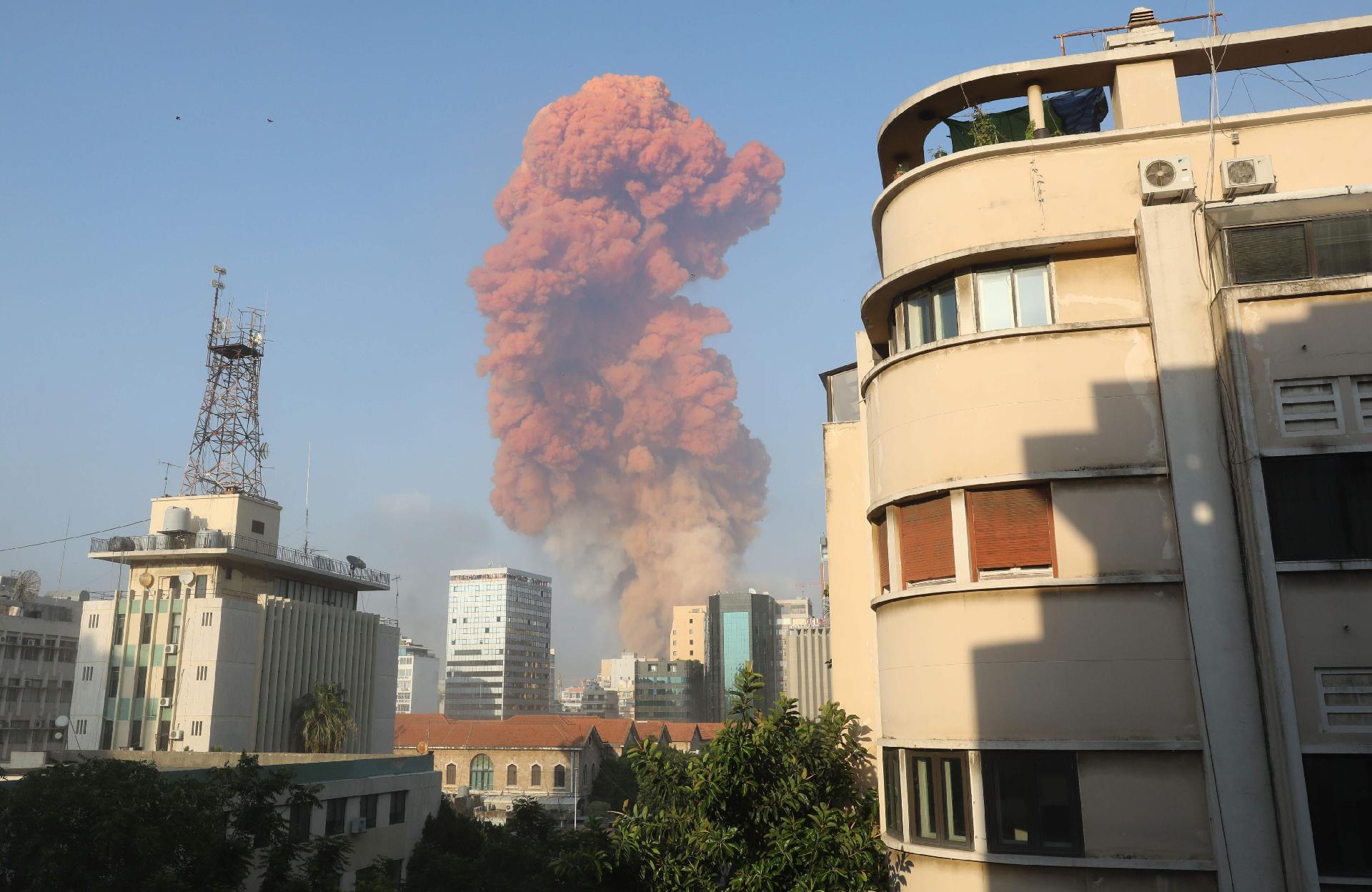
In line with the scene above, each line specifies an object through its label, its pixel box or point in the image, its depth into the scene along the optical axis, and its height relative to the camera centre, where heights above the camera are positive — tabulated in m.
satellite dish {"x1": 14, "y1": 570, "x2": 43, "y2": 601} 118.94 +13.36
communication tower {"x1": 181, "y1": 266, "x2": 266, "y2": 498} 91.00 +26.21
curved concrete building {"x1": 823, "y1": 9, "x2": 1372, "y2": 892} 13.17 +2.62
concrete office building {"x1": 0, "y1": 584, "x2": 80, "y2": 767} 106.75 +3.22
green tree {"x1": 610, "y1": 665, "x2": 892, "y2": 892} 15.73 -1.80
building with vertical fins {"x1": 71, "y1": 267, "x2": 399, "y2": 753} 74.50 +4.95
